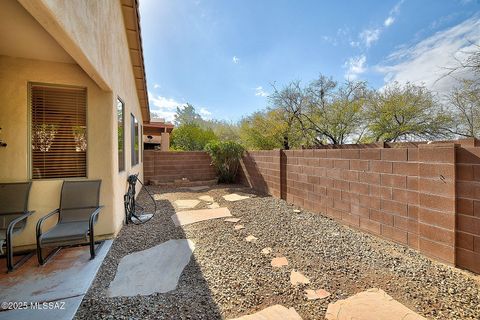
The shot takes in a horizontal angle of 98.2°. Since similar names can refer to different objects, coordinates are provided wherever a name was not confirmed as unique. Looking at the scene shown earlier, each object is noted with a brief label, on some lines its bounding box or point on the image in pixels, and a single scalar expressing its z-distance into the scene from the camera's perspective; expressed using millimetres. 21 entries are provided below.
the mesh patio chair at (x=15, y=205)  2881
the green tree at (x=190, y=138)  16188
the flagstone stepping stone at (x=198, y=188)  8151
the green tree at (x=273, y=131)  10711
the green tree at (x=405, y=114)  8773
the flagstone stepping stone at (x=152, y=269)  2244
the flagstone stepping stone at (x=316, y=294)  2076
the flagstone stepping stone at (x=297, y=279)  2318
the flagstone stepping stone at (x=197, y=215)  4441
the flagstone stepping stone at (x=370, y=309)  1812
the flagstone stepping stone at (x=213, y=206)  5480
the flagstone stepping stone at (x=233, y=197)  6336
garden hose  4395
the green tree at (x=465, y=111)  6668
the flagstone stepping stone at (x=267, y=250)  3037
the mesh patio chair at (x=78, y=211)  2797
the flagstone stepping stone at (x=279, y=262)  2688
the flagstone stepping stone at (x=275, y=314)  1826
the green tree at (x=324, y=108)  9648
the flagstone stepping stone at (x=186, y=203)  5613
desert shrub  8945
